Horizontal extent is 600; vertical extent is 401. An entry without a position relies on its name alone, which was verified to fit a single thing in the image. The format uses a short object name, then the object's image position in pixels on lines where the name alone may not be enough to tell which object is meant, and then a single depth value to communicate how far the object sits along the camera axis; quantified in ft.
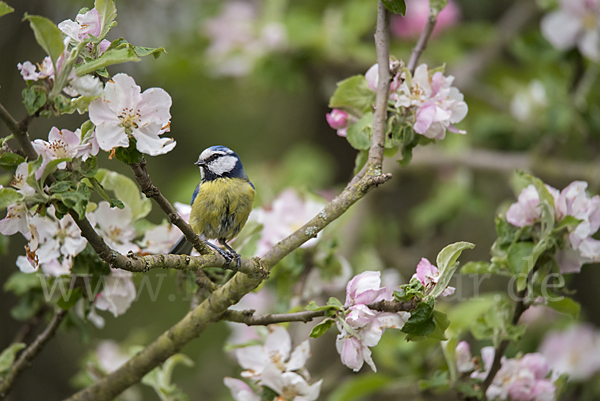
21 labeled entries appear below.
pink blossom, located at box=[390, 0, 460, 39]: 22.02
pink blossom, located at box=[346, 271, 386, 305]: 20.15
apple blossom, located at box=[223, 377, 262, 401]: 20.40
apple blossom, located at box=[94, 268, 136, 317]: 20.45
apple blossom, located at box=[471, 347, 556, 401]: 20.48
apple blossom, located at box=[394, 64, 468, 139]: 20.26
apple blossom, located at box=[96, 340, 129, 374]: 20.93
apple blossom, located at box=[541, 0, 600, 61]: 21.18
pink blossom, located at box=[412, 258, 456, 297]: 20.13
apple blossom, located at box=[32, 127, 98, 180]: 20.04
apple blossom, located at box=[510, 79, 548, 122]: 21.63
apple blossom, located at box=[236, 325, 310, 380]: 20.41
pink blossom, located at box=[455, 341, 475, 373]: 20.45
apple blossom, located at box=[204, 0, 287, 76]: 21.81
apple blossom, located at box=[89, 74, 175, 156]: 20.01
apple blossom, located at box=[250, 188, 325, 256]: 20.83
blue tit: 20.59
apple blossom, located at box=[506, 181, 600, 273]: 20.35
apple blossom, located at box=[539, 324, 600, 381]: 21.16
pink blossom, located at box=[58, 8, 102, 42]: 20.05
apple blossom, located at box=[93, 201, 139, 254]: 20.40
